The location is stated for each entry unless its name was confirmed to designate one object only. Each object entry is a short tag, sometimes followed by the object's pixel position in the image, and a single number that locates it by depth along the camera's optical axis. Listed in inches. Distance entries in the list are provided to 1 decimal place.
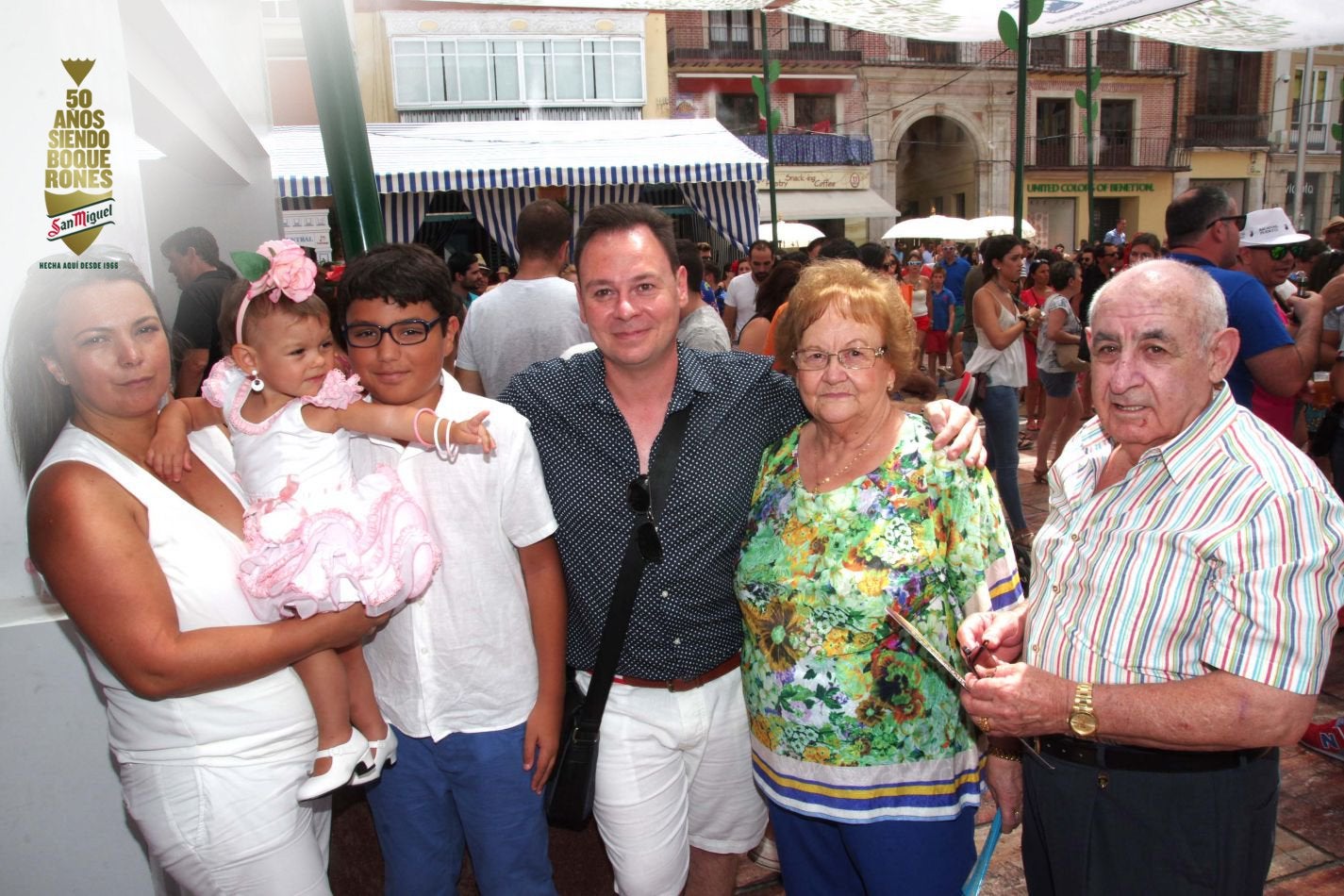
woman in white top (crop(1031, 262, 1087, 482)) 279.9
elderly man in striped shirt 61.2
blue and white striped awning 456.1
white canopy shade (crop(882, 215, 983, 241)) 733.3
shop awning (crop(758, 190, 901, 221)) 1098.1
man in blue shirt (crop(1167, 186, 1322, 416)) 140.9
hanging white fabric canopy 258.8
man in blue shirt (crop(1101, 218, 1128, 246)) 597.0
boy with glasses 81.9
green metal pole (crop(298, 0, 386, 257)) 128.8
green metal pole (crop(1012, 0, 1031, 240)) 254.2
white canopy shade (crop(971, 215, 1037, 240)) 768.3
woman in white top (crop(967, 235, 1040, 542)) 230.8
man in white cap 203.9
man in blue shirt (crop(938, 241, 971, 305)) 565.6
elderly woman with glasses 79.8
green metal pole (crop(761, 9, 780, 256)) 465.0
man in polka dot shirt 87.4
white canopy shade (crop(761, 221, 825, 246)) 703.1
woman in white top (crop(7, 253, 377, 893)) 64.5
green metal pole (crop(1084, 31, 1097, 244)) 632.4
